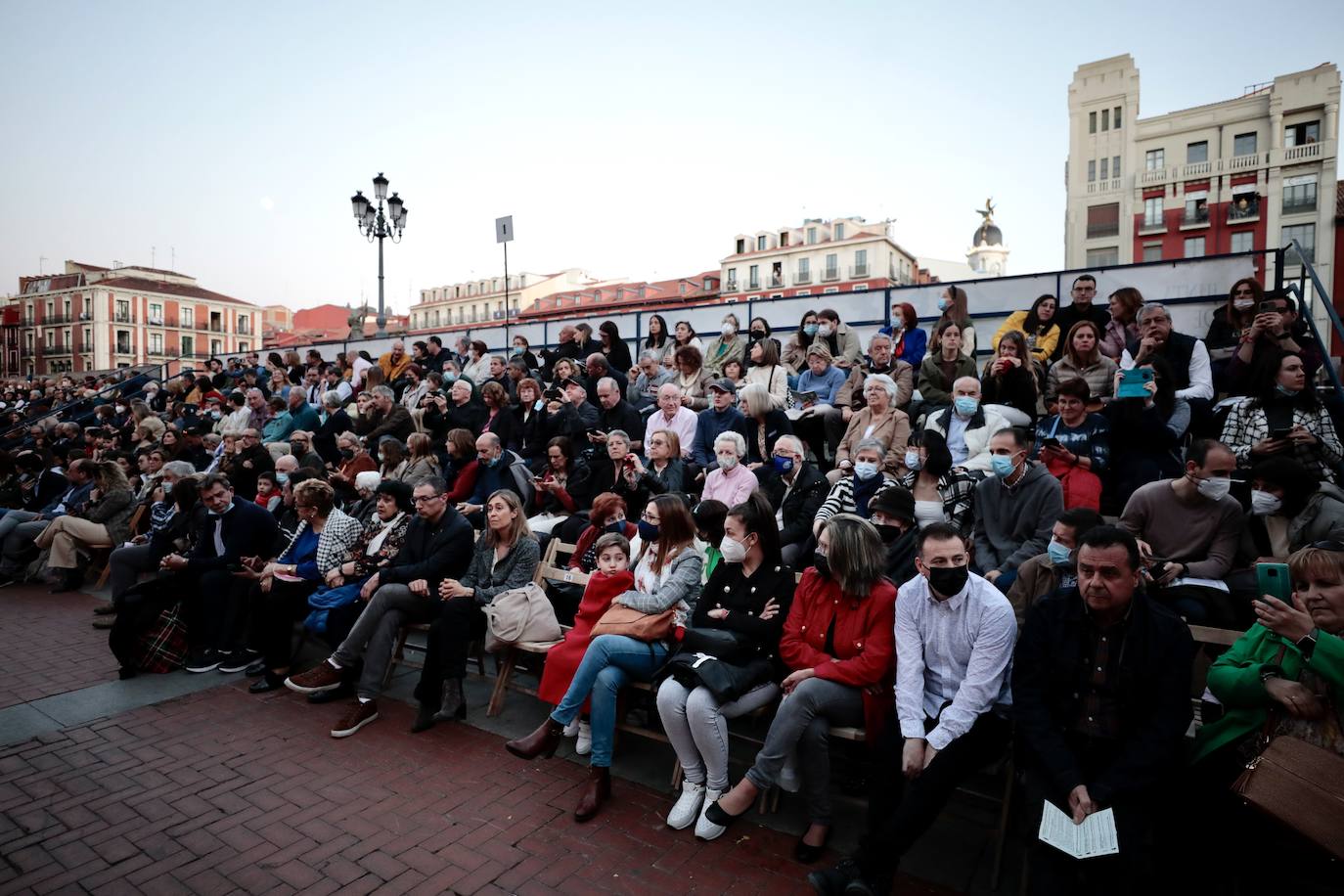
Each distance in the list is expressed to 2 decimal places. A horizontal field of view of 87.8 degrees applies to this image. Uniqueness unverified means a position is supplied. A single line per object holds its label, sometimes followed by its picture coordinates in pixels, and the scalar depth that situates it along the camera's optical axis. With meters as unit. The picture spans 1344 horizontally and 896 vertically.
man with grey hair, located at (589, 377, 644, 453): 8.16
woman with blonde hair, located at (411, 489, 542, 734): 4.91
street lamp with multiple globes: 17.02
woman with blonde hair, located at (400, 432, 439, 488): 7.74
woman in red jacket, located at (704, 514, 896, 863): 3.52
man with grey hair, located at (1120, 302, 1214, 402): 6.13
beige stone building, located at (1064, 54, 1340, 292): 35.75
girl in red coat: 4.49
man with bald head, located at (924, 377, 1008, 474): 5.73
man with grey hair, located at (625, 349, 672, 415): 9.93
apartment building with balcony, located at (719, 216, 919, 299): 58.28
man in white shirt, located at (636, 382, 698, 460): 7.58
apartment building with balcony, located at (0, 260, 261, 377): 59.66
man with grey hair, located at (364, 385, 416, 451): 9.73
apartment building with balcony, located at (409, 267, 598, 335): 69.31
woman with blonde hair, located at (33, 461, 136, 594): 8.48
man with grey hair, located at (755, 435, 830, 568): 5.49
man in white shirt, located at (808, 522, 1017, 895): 3.07
